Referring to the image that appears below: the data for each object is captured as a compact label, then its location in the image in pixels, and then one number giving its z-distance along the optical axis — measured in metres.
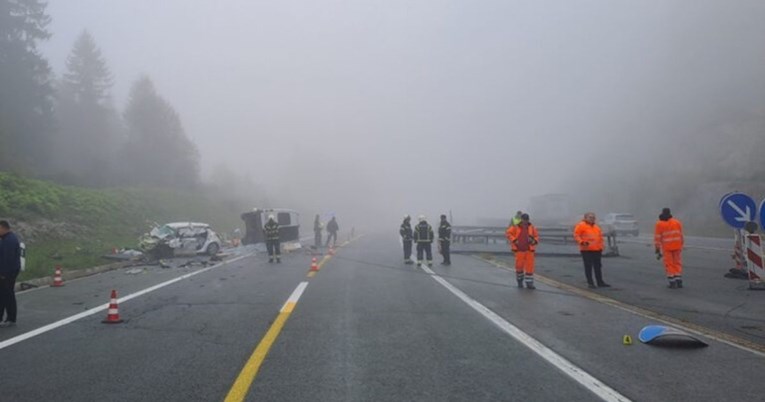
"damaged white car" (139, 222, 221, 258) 23.98
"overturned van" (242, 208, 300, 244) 29.19
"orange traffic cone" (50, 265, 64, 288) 15.29
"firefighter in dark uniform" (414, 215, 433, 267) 20.52
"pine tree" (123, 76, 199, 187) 59.62
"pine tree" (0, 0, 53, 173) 46.88
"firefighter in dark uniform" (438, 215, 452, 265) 20.77
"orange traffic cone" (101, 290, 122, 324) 9.23
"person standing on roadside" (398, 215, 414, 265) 21.83
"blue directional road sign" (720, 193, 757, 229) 13.62
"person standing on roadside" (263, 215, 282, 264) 22.25
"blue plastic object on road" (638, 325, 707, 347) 7.42
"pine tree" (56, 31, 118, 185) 59.94
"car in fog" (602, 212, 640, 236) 40.77
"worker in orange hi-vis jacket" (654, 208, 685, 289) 13.62
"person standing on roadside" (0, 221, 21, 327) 9.13
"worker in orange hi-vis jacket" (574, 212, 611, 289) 14.05
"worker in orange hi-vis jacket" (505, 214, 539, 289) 13.89
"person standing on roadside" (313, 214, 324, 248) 33.59
